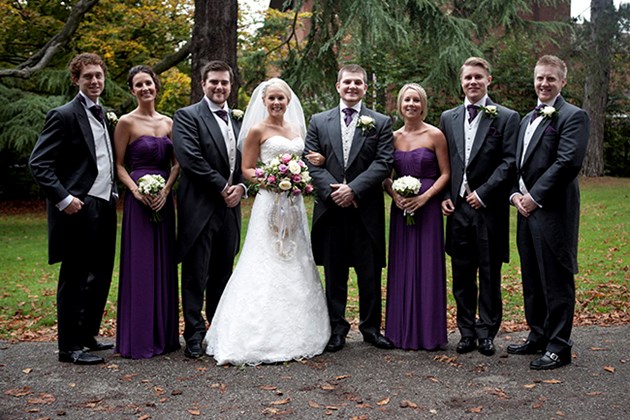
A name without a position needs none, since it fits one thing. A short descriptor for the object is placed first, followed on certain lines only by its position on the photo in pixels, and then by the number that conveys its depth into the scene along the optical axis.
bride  6.04
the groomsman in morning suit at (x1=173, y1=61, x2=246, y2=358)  6.22
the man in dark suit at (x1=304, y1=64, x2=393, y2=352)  6.36
